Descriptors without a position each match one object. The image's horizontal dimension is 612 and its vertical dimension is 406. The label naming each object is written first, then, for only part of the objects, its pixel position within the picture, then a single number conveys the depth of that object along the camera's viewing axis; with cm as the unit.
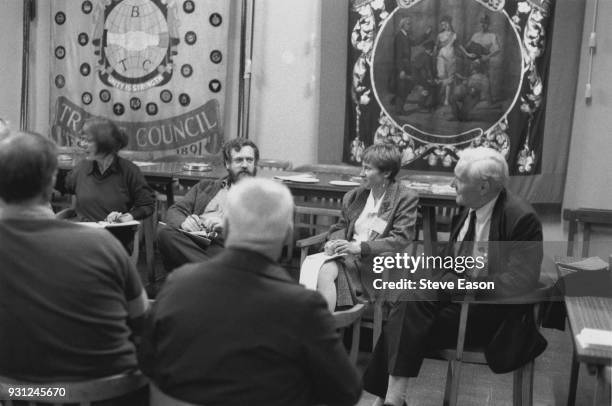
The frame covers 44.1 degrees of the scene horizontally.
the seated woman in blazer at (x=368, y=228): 355
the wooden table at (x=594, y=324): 201
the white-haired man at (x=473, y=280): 294
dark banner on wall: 563
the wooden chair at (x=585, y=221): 513
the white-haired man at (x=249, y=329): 167
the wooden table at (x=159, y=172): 535
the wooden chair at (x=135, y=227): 440
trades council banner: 666
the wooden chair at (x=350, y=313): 313
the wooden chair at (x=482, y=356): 287
